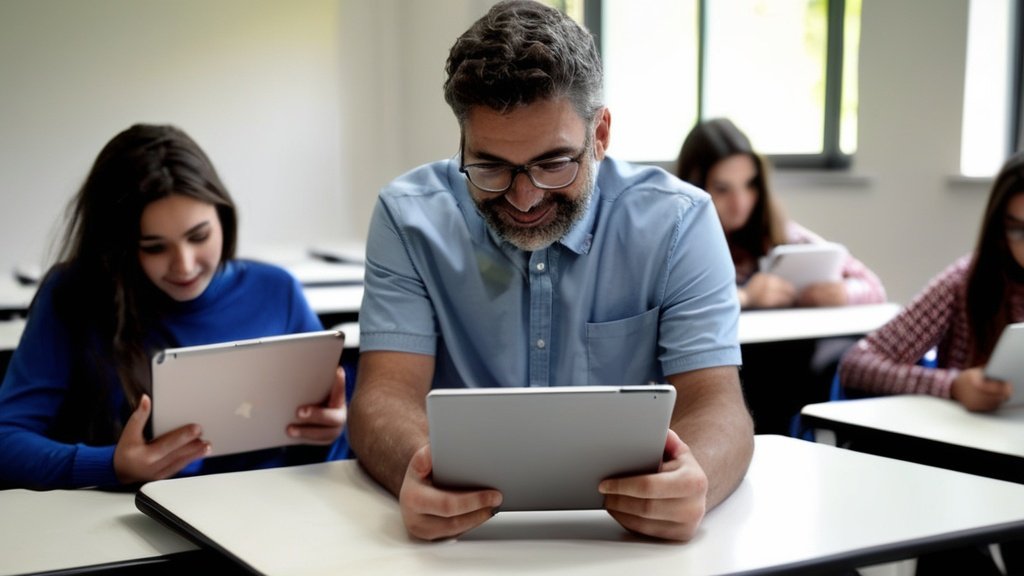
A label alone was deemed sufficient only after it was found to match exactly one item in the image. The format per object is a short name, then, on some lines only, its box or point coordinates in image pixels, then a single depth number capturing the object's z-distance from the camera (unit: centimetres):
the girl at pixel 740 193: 352
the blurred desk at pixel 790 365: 286
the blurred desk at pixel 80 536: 128
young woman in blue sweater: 184
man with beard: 150
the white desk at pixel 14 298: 321
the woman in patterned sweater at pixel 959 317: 239
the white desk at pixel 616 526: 118
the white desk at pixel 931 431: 176
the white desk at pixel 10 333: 253
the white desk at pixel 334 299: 310
